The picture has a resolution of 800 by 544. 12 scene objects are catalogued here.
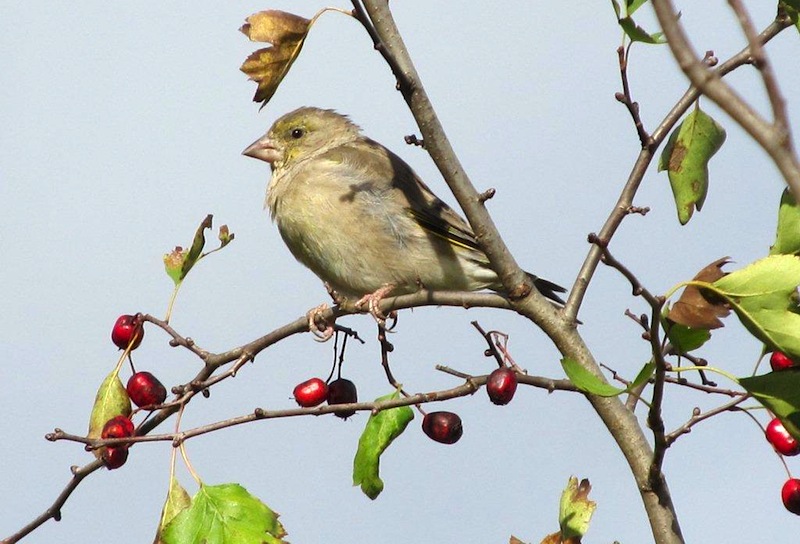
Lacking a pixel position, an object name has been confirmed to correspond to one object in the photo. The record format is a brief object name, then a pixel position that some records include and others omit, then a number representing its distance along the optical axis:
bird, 10.86
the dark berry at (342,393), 7.96
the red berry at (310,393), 7.78
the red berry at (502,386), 6.32
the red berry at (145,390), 7.43
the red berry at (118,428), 6.89
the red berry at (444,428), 7.29
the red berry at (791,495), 7.10
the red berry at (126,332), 7.73
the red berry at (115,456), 6.87
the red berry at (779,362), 7.11
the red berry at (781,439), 6.89
